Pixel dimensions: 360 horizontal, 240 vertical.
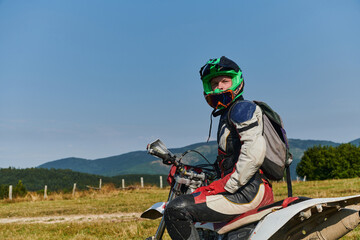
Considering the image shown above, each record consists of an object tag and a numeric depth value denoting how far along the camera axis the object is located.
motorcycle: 2.92
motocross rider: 3.21
